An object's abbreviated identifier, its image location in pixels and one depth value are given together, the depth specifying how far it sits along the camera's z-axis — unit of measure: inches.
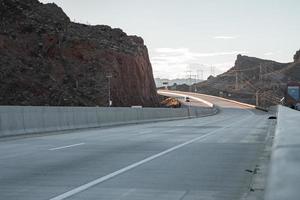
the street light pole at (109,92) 2716.0
